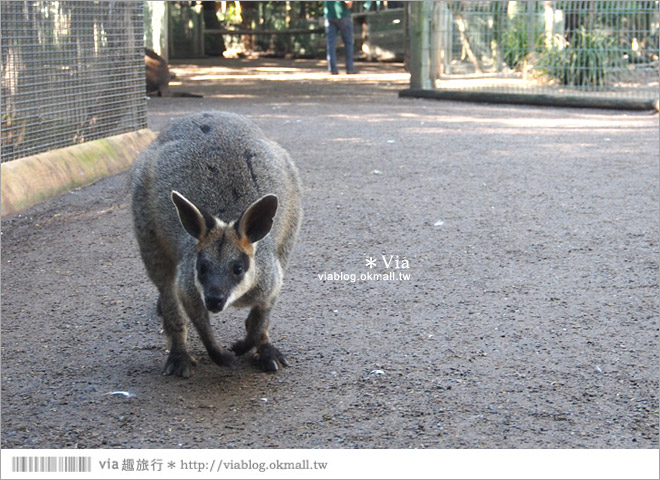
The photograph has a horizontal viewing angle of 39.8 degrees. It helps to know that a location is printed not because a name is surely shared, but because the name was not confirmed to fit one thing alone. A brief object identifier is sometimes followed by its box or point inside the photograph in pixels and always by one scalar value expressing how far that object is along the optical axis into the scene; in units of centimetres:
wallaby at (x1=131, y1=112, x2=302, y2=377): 389
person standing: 1864
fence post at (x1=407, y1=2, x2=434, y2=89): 1530
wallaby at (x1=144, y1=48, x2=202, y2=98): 1477
